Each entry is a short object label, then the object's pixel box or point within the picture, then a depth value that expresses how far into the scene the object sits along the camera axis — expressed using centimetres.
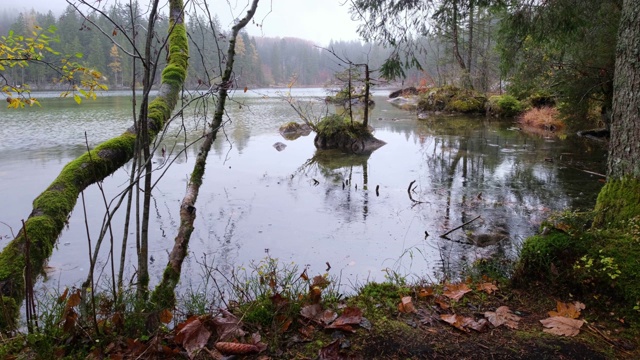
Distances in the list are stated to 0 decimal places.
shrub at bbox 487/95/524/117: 2334
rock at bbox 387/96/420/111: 3343
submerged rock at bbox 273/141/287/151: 1457
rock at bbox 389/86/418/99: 4041
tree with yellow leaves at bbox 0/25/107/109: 412
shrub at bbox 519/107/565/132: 1869
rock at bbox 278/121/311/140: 1826
